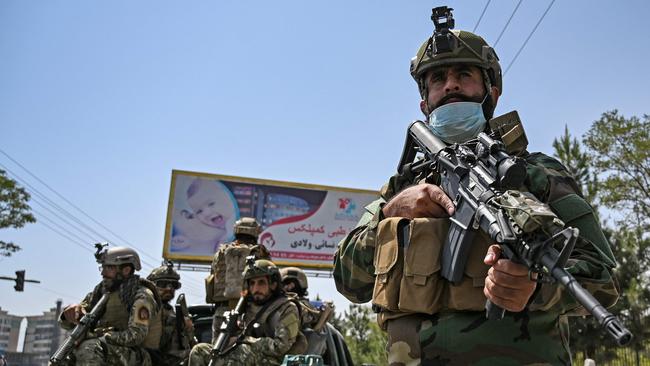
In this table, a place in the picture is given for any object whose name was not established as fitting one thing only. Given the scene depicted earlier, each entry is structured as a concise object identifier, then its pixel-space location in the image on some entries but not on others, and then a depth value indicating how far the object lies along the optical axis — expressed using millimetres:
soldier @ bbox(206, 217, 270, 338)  6840
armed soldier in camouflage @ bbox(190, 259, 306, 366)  5504
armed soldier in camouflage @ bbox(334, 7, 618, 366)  1985
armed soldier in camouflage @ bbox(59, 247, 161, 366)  5641
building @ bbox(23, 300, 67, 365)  125925
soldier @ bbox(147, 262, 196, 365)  6379
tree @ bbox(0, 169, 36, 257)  21812
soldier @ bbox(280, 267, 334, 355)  5965
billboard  24766
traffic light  25156
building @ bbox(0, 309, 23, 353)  77675
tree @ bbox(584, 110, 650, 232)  20906
